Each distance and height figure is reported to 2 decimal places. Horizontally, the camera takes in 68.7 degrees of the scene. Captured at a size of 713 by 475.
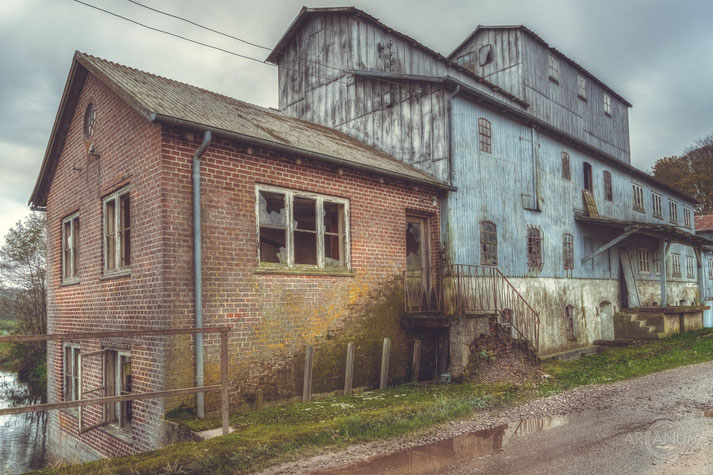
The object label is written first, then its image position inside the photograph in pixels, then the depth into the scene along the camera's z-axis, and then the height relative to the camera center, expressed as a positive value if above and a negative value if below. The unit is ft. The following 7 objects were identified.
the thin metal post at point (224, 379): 20.89 -3.92
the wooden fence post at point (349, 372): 31.96 -5.71
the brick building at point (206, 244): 26.66 +2.34
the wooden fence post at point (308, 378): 29.71 -5.57
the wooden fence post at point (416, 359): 36.45 -5.71
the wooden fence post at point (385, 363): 34.06 -5.59
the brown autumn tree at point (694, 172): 156.04 +30.55
